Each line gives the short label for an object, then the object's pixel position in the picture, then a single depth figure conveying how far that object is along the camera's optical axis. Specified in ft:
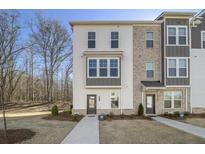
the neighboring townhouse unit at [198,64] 47.11
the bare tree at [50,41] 77.79
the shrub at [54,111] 45.89
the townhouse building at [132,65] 45.19
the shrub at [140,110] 44.74
